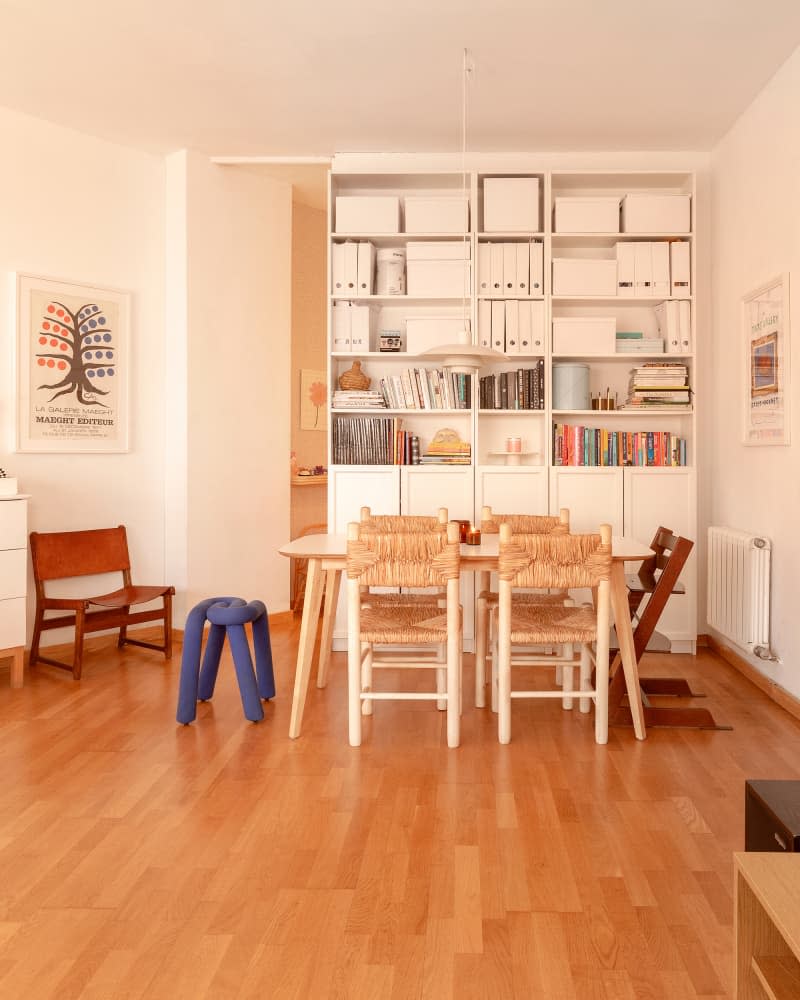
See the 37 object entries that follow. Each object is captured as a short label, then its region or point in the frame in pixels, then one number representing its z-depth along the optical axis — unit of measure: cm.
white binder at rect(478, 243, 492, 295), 520
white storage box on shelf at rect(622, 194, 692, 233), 513
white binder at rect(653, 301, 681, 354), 514
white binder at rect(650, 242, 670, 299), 516
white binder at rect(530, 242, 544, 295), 518
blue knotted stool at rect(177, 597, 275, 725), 367
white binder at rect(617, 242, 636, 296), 517
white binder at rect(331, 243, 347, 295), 521
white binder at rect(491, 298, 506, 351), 520
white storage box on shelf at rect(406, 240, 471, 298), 519
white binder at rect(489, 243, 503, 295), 520
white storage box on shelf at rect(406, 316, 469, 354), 521
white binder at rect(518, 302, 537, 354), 520
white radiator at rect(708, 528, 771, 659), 423
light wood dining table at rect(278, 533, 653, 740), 356
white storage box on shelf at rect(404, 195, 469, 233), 518
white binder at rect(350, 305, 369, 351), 524
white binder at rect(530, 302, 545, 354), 520
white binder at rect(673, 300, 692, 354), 514
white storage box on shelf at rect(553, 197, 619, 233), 517
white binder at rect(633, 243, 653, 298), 516
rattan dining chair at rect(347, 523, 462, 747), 337
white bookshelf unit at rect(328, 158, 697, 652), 514
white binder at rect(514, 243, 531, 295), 519
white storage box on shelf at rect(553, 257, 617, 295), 518
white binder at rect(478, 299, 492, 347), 521
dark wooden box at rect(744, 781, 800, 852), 163
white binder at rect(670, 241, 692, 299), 514
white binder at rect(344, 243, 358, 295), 520
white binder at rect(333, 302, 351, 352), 525
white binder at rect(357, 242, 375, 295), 520
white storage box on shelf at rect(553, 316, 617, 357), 518
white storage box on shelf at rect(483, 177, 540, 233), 517
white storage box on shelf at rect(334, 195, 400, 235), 520
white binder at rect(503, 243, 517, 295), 520
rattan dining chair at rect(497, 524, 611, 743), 335
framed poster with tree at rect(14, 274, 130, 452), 491
